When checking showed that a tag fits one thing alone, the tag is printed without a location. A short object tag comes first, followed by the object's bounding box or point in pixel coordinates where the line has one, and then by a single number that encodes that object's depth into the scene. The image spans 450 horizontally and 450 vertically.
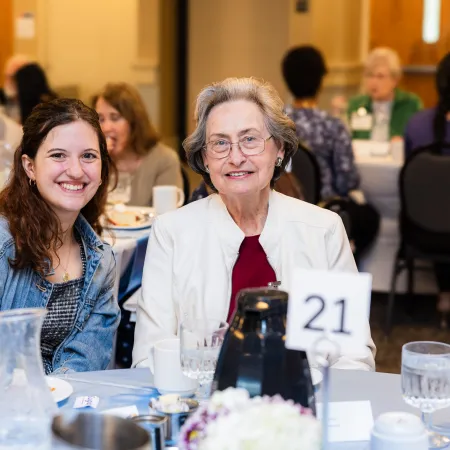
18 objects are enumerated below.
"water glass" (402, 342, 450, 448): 1.65
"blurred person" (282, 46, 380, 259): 5.21
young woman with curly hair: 2.40
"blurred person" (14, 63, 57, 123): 5.82
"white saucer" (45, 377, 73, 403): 1.84
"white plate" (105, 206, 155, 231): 3.80
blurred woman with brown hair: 4.67
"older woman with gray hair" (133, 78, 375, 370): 2.43
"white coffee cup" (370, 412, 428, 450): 1.48
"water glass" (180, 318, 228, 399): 1.76
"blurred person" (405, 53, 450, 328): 5.14
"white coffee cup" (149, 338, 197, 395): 1.87
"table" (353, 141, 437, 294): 5.49
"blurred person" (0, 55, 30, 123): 6.80
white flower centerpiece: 1.28
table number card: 1.46
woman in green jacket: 6.44
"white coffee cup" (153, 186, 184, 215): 4.10
